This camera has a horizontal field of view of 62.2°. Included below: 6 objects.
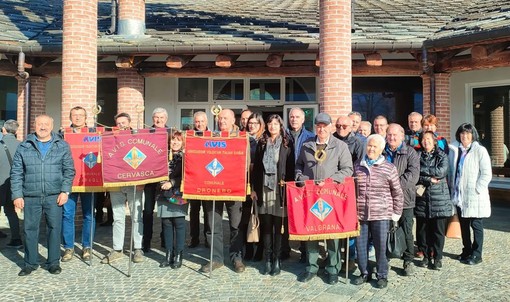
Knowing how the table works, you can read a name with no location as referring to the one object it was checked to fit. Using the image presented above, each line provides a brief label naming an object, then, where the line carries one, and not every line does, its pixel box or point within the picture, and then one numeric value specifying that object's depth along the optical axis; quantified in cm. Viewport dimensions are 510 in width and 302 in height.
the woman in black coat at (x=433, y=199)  486
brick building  721
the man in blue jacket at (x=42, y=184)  469
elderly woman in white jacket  498
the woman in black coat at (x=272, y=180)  468
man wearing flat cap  439
